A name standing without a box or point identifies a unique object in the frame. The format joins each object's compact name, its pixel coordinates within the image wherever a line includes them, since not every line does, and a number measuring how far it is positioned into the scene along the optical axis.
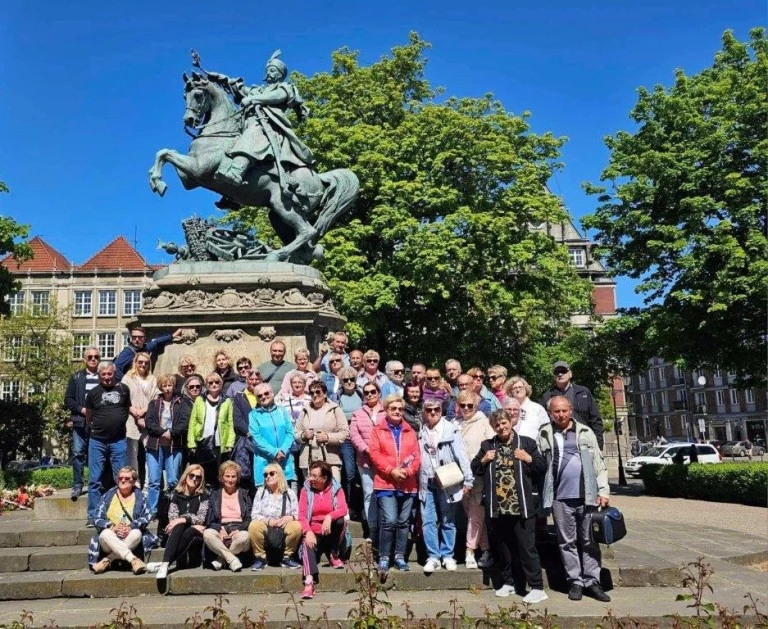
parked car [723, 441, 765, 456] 50.43
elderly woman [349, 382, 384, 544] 7.04
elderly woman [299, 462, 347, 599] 6.68
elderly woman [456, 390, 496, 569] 6.82
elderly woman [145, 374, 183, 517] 7.49
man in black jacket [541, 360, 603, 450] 7.40
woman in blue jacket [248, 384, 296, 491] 7.13
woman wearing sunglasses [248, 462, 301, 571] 6.76
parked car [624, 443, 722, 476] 29.41
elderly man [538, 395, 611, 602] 6.30
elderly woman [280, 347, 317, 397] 7.90
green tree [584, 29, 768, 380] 18.11
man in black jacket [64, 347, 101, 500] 8.13
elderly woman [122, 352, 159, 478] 8.00
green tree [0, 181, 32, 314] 22.92
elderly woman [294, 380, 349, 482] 7.21
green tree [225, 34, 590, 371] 22.52
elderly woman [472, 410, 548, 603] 6.27
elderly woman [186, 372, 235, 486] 7.38
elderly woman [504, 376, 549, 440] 6.89
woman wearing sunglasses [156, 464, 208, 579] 6.63
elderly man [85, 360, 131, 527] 7.57
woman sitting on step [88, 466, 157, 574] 6.63
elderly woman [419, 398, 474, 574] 6.79
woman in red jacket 6.76
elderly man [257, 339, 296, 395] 8.75
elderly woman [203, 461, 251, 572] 6.70
